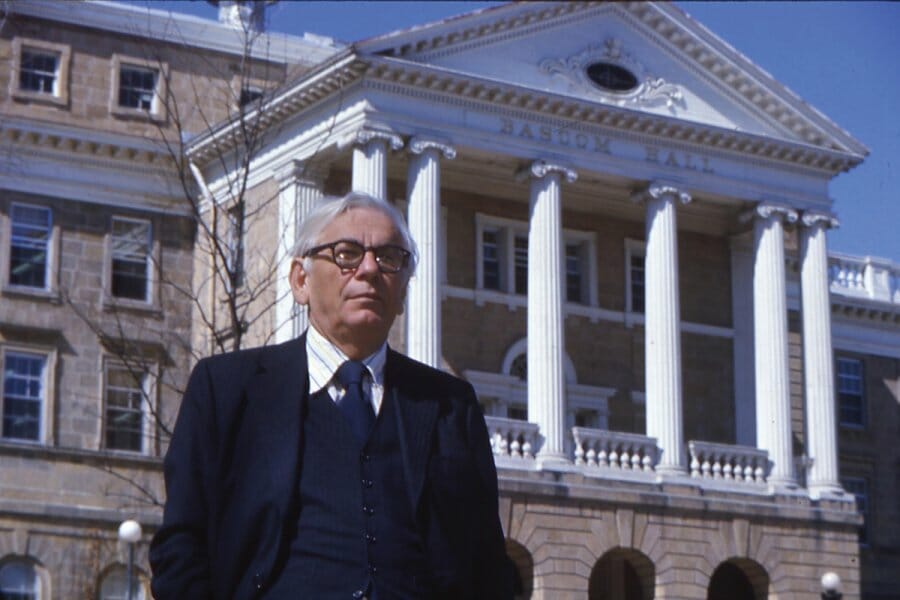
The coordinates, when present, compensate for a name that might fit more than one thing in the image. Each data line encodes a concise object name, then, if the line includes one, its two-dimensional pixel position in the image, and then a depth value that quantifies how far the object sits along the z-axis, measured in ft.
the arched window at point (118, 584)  130.52
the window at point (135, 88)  141.69
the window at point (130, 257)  139.13
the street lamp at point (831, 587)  118.93
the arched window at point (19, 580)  128.26
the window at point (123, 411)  135.23
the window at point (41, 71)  138.41
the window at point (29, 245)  135.03
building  126.41
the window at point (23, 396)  132.36
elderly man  19.80
